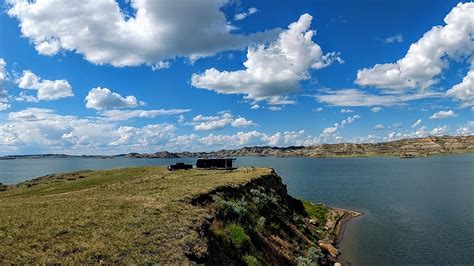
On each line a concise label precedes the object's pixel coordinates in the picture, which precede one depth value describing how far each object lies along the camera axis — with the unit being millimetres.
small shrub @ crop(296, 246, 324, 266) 34281
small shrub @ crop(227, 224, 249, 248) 26078
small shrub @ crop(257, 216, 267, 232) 34647
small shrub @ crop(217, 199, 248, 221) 30744
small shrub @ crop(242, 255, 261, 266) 24461
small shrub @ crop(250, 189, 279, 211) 41947
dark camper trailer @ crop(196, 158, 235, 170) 80562
